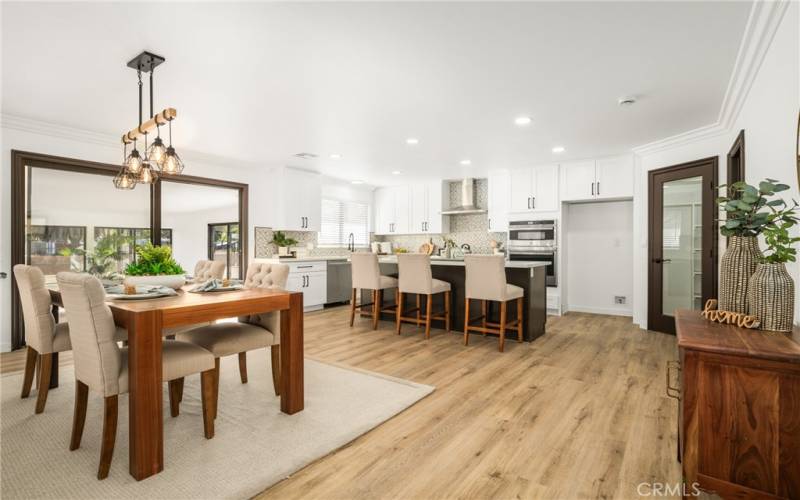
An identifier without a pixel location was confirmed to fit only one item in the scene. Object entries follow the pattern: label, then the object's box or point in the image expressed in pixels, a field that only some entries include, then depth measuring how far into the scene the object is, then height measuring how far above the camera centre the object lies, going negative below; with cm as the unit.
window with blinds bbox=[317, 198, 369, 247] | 759 +50
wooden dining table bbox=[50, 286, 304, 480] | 183 -43
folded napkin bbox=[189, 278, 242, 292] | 260 -25
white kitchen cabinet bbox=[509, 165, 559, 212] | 613 +92
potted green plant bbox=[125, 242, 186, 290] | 269 -15
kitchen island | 437 -45
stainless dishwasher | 686 -58
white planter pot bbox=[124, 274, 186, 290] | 264 -21
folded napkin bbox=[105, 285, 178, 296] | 243 -25
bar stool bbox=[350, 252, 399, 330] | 486 -36
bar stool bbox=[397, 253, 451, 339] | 443 -36
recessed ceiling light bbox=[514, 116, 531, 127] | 398 +128
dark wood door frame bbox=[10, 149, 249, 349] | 402 +52
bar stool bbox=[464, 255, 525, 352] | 393 -37
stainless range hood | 711 +90
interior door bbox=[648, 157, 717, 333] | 438 +9
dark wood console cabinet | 133 -57
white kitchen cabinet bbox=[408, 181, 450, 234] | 750 +74
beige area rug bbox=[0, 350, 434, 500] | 179 -104
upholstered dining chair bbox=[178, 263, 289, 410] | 244 -55
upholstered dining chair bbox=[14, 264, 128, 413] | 242 -47
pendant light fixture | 262 +61
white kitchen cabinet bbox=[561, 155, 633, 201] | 554 +98
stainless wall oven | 605 +9
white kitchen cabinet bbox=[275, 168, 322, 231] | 629 +79
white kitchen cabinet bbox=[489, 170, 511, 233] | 661 +80
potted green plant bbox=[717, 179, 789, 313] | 166 +2
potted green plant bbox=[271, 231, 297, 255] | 656 +10
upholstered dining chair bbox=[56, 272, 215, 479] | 183 -47
